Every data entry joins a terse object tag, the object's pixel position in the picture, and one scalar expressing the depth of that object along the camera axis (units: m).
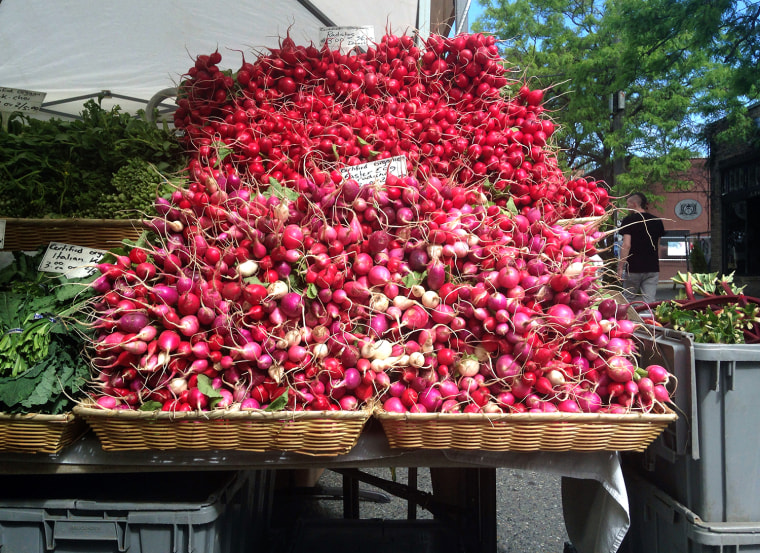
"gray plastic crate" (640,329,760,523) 1.40
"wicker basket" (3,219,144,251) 2.17
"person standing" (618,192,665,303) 5.59
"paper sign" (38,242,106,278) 1.85
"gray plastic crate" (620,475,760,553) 1.35
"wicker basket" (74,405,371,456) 1.34
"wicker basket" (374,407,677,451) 1.34
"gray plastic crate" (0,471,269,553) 1.40
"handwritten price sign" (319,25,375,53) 2.73
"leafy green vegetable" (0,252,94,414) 1.44
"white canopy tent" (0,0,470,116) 3.67
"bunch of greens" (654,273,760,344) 1.61
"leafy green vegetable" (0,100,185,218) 2.36
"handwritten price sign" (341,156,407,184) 1.88
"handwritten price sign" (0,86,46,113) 2.77
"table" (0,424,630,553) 1.45
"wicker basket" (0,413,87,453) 1.39
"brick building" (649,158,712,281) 22.02
